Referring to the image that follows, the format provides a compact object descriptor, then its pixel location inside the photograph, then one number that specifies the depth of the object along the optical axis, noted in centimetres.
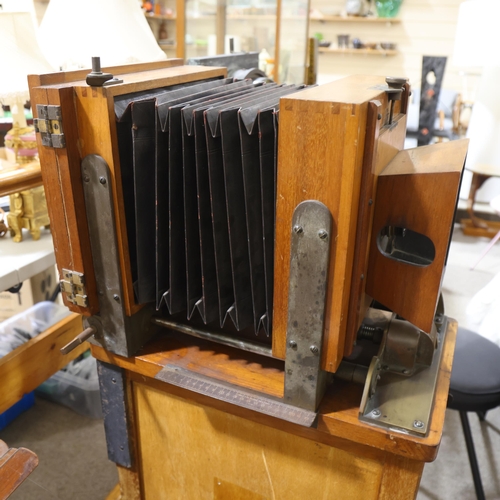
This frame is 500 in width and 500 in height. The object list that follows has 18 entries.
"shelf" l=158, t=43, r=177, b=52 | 241
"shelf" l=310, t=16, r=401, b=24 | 506
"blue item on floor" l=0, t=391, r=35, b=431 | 167
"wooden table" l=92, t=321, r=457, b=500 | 74
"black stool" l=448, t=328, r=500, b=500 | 123
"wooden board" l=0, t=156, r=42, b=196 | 109
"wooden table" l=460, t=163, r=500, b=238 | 344
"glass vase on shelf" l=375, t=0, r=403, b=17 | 498
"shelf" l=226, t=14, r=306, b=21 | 261
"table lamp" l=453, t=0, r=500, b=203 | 271
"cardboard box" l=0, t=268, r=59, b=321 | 190
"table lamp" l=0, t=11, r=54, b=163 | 107
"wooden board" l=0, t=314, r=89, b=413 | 119
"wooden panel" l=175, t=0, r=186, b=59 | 199
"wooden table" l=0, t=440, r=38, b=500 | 63
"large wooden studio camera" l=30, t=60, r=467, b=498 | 62
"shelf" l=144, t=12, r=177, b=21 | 237
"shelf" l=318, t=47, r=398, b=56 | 518
